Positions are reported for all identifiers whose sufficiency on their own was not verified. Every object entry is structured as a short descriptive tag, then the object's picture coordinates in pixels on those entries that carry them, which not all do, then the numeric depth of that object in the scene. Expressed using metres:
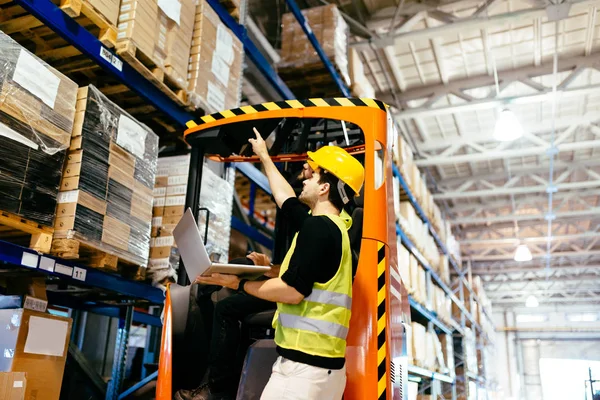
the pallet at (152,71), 3.71
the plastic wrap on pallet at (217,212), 4.48
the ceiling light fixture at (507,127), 8.61
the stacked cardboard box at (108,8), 3.53
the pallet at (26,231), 2.81
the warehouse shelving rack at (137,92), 3.09
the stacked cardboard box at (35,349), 3.00
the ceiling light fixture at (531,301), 21.11
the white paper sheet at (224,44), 4.86
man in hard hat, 2.12
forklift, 2.45
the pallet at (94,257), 3.11
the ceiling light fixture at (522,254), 15.10
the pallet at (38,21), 3.47
